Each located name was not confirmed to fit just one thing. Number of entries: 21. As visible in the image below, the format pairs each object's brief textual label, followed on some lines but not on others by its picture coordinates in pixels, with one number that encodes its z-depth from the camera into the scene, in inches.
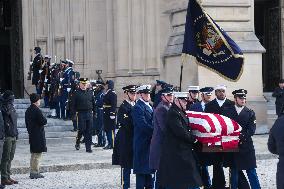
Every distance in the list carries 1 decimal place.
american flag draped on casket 401.7
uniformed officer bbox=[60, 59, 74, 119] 880.9
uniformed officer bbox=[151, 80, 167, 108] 559.8
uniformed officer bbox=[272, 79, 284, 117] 828.0
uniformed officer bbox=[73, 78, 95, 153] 729.0
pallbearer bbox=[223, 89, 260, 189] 442.3
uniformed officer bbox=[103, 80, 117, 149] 744.3
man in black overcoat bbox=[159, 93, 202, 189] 382.0
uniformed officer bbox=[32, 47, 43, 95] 941.2
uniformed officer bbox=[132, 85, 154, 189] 450.9
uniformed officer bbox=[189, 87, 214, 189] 438.3
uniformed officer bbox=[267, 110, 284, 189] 323.0
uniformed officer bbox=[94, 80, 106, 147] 779.4
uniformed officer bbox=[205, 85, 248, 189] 448.1
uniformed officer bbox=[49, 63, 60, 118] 899.4
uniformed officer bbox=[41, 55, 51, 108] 932.6
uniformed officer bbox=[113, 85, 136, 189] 471.2
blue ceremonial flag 580.4
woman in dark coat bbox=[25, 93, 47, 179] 577.0
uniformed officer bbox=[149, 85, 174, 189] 420.3
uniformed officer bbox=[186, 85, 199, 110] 548.7
